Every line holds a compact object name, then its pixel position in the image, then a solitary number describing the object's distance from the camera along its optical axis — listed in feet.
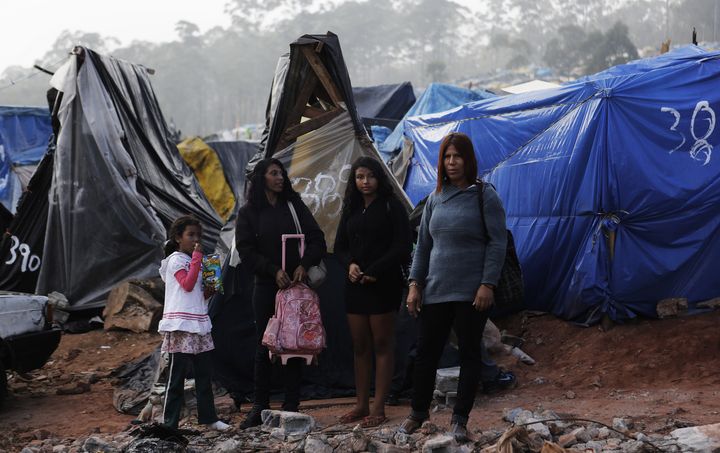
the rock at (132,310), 29.86
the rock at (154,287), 30.94
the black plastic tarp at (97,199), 32.89
